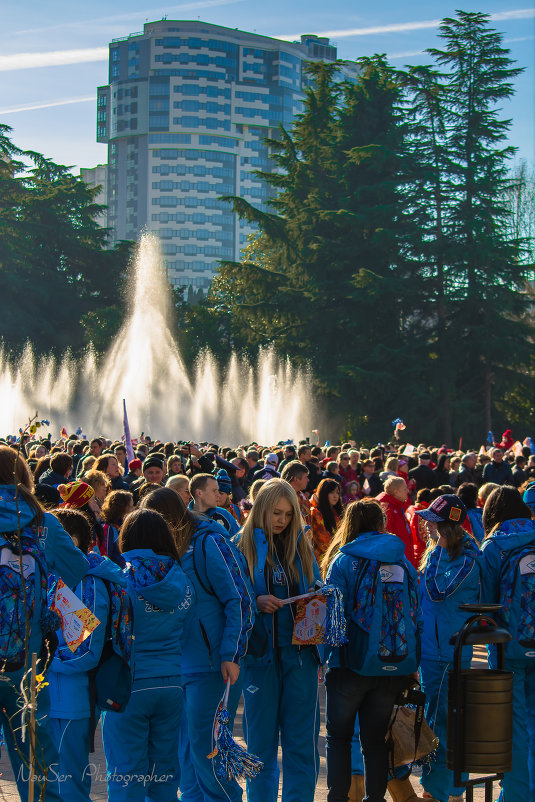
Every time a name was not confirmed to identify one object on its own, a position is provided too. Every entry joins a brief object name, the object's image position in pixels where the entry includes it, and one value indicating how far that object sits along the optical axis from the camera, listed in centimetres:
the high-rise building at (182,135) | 14075
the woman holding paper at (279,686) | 534
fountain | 4134
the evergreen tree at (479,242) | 4591
